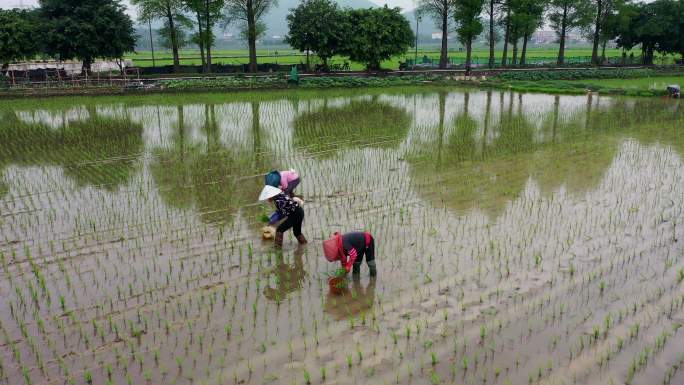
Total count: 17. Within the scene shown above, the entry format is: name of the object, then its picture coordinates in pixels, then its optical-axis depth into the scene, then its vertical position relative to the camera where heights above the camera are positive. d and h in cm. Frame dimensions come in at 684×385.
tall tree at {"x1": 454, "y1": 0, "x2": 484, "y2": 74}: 3869 +273
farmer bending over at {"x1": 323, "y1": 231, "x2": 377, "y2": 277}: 613 -203
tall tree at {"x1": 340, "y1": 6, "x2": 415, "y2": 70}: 3441 +144
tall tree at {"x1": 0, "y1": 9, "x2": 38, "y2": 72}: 2834 +124
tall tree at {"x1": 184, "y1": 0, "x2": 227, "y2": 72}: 3420 +273
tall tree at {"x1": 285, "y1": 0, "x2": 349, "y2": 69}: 3369 +189
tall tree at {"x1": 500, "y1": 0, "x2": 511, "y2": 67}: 4172 +275
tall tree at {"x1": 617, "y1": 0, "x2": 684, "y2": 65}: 4184 +221
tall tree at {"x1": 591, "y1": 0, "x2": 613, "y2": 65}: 4434 +316
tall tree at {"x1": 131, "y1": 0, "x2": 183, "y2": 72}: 3350 +289
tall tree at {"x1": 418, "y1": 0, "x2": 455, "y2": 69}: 3941 +346
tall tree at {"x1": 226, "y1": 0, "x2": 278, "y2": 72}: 3512 +305
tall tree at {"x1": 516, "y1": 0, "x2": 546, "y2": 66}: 4059 +302
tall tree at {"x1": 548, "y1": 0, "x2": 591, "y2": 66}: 4378 +332
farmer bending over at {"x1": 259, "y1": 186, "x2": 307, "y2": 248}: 691 -195
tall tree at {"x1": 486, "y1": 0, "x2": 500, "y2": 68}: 4000 +321
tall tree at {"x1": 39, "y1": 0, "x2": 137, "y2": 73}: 2877 +164
